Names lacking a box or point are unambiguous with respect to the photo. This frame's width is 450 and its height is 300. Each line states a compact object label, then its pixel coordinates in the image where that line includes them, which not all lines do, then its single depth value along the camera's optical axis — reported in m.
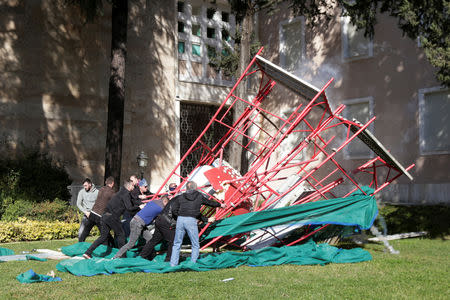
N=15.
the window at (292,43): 25.66
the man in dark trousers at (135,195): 11.99
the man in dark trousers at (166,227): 10.81
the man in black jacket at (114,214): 11.52
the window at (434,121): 20.12
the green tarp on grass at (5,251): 12.47
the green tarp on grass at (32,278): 8.92
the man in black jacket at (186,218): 10.41
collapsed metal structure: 11.99
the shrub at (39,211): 17.02
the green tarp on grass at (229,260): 10.05
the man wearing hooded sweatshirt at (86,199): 13.29
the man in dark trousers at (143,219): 11.05
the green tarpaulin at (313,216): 11.32
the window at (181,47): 24.75
